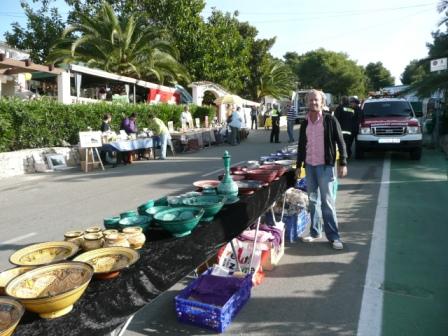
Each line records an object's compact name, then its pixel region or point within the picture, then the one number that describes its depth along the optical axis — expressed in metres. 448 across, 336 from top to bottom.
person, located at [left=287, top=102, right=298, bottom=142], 20.06
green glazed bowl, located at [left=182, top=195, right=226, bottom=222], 3.46
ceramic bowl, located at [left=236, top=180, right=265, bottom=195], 4.41
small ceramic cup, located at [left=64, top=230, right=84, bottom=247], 2.94
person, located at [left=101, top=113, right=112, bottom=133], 15.12
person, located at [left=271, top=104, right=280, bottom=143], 20.28
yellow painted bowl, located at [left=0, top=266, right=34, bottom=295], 2.31
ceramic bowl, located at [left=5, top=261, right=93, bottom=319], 2.00
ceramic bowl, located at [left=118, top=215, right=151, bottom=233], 3.17
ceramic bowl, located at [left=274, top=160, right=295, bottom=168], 5.97
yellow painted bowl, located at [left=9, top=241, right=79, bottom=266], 2.59
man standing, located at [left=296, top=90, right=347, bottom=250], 5.20
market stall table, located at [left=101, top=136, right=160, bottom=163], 13.84
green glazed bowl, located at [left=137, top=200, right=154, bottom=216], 3.57
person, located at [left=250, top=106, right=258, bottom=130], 35.86
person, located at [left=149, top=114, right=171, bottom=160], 16.03
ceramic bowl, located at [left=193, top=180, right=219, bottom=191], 4.49
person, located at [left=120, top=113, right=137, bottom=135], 16.19
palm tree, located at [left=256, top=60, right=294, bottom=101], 49.53
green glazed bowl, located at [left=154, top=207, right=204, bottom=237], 3.04
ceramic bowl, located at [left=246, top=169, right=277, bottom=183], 4.86
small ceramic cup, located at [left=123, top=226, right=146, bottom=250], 2.85
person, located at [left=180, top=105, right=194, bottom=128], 22.08
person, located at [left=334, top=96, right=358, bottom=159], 11.52
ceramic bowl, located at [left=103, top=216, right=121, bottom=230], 3.28
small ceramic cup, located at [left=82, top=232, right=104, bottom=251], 2.83
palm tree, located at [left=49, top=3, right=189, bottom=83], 23.67
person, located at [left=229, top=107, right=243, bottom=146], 20.88
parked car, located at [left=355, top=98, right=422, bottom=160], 12.48
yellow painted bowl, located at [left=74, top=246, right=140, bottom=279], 2.44
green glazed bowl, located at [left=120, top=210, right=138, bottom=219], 3.39
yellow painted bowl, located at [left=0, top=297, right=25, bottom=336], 1.78
